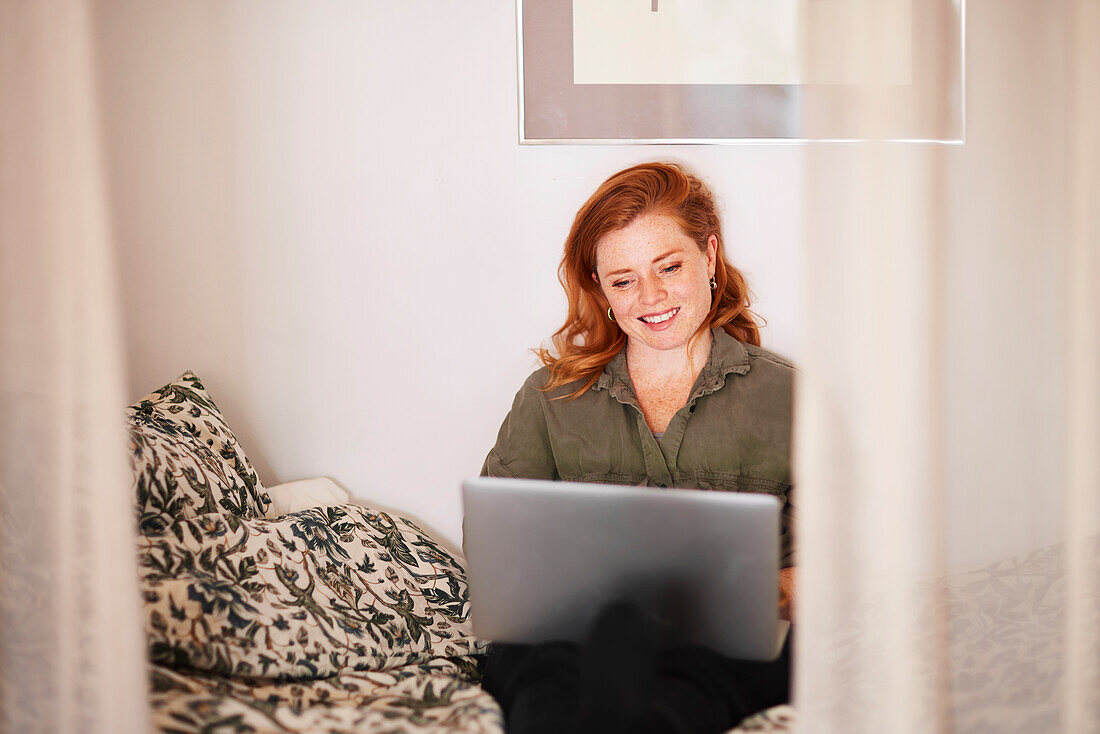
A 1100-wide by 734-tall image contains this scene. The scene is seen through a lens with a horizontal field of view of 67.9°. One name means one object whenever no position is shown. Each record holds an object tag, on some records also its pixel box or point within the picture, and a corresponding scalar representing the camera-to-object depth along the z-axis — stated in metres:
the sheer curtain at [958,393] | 0.79
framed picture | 1.78
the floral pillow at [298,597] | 1.21
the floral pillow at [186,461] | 1.34
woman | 1.67
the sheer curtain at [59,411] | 0.80
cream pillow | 1.75
